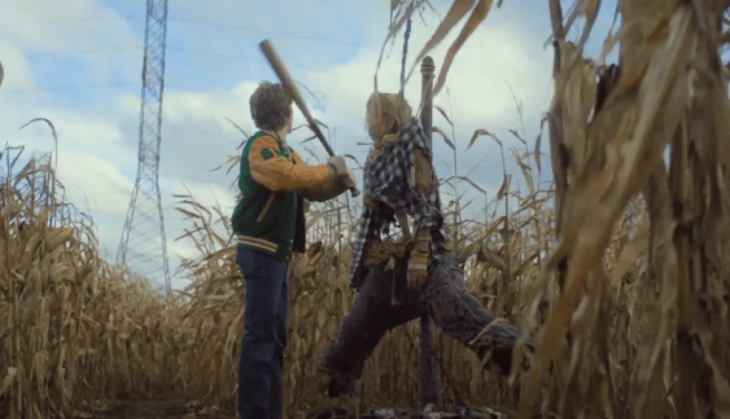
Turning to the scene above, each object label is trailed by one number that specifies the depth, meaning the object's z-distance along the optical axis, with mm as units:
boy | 3252
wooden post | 3707
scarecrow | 3227
